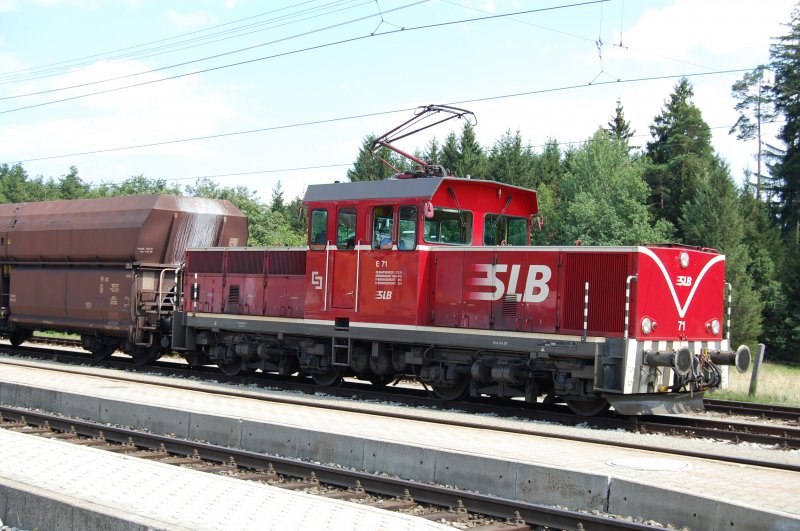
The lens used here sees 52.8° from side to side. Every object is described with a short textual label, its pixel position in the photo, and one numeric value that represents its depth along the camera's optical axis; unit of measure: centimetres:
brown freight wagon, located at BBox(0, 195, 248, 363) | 2017
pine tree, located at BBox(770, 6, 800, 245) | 5469
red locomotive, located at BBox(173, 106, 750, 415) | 1230
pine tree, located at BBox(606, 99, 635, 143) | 7450
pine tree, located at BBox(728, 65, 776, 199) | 6025
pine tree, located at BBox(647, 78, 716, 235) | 6238
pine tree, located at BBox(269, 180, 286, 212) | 8936
